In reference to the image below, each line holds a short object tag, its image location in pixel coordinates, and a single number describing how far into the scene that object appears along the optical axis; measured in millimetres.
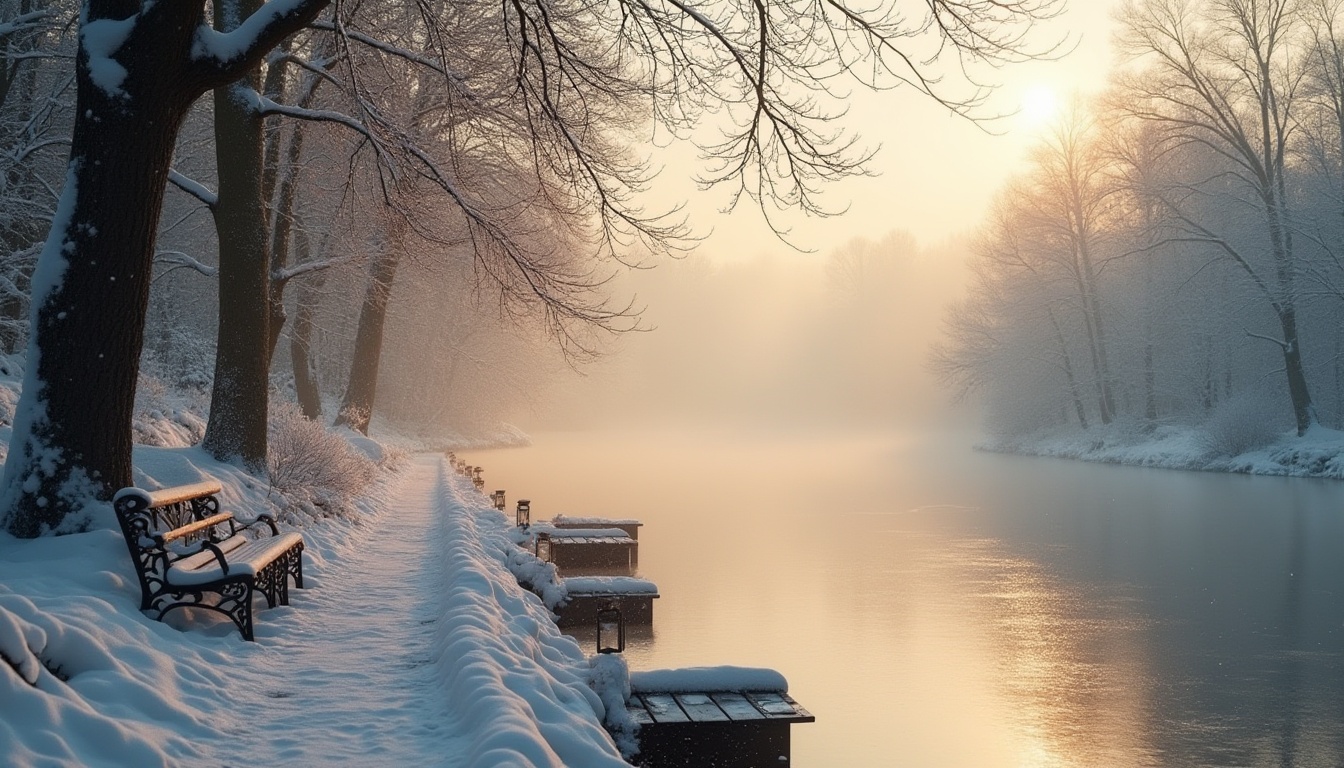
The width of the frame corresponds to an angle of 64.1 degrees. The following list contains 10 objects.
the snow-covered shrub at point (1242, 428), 30938
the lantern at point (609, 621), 7628
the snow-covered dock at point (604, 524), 16703
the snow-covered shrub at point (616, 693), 6445
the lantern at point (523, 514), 15759
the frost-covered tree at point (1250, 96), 31234
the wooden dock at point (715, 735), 6531
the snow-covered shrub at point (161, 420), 13750
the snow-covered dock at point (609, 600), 11492
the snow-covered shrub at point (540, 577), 10688
